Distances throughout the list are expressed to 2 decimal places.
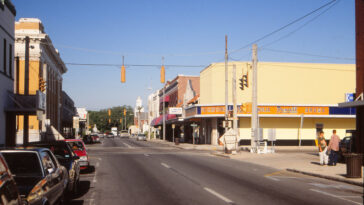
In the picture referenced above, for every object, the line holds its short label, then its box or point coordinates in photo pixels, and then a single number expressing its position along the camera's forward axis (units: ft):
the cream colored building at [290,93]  157.28
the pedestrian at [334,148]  68.74
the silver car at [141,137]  280.51
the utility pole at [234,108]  110.42
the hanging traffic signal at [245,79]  100.94
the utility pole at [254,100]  101.04
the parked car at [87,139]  198.60
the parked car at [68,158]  37.72
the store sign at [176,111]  194.18
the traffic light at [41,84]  99.55
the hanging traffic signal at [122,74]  79.41
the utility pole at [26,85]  81.82
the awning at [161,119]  221.60
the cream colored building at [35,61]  136.77
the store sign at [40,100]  91.68
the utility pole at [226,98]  113.70
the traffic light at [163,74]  77.25
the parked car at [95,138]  209.52
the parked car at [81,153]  58.87
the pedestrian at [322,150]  71.31
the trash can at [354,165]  52.65
